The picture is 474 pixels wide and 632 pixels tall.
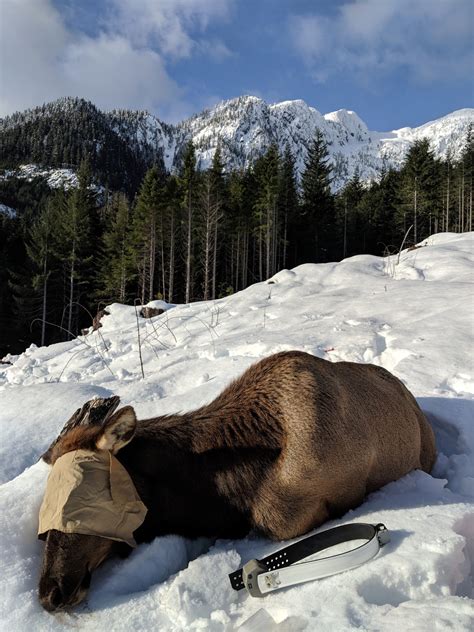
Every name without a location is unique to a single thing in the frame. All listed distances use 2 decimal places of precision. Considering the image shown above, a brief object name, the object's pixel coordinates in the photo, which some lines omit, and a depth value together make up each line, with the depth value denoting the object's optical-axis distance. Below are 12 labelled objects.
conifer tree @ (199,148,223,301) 34.73
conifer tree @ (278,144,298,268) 43.19
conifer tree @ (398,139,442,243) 43.97
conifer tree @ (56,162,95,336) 39.03
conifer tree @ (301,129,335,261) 46.09
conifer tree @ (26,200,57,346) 38.15
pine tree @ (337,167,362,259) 48.91
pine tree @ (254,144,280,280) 38.75
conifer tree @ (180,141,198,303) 35.44
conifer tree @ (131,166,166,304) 37.06
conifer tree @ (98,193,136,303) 38.81
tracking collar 1.80
